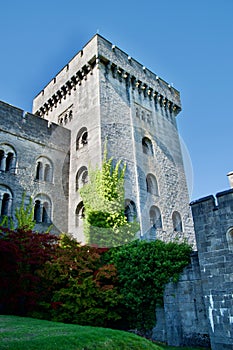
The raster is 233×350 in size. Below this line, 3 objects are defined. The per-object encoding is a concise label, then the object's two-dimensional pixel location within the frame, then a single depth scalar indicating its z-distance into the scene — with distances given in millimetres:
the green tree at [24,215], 16234
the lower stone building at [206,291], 8398
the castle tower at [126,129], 18656
